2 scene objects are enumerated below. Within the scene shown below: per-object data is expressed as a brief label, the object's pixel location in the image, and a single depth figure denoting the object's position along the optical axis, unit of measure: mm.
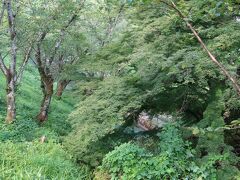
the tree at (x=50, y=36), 10109
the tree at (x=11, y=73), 9094
